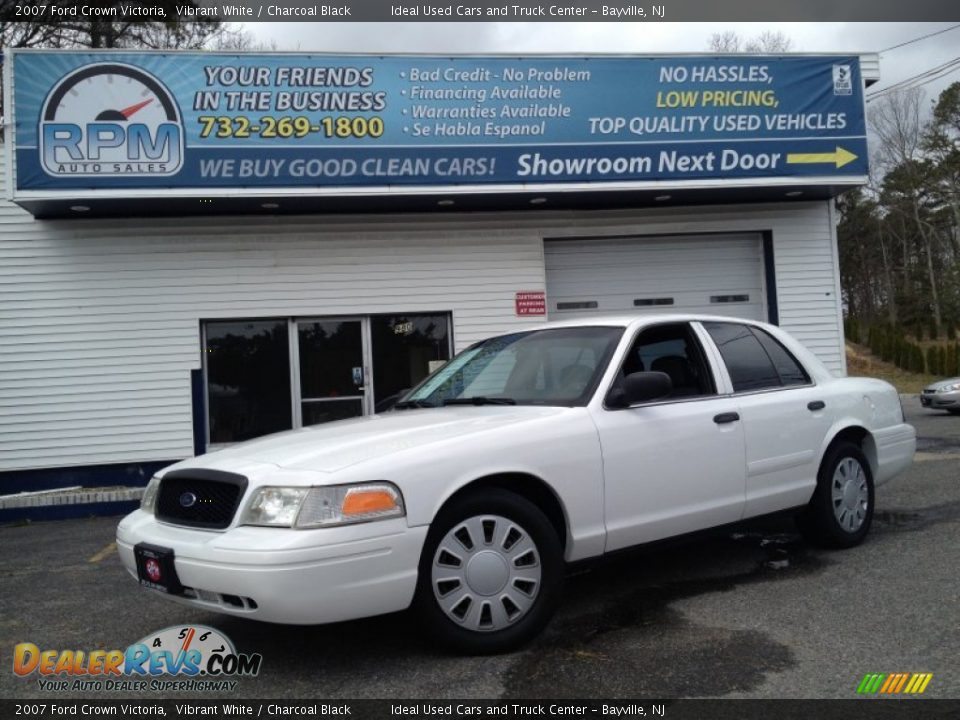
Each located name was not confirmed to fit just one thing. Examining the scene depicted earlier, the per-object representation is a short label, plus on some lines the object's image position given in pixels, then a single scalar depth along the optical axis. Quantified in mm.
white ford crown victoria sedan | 3510
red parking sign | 11539
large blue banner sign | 9789
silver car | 17625
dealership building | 10000
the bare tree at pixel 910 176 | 51219
